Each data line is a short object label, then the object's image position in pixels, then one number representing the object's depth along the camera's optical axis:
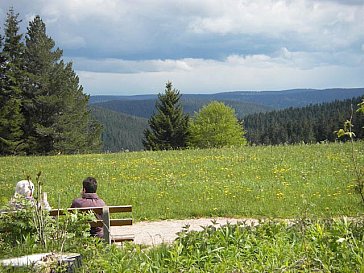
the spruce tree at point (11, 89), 40.94
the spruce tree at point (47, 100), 44.53
